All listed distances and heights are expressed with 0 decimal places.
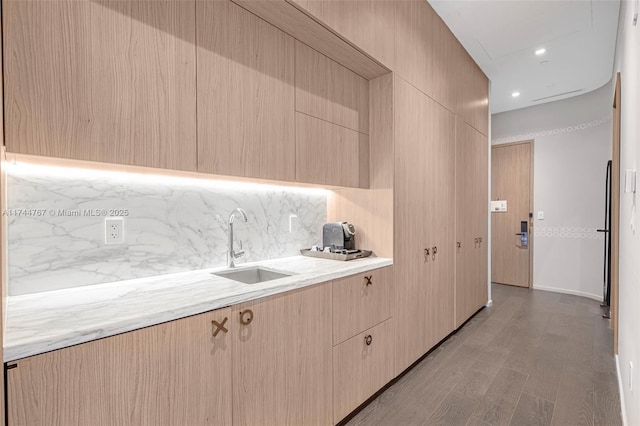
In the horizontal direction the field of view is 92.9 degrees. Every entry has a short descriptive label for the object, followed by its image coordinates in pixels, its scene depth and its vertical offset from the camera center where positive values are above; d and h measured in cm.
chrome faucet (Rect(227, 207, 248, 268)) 179 -25
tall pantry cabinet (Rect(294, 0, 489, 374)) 214 +44
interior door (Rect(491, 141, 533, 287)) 495 -7
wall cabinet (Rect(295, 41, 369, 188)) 186 +59
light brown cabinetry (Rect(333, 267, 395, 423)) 173 -80
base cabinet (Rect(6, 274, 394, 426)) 85 -59
